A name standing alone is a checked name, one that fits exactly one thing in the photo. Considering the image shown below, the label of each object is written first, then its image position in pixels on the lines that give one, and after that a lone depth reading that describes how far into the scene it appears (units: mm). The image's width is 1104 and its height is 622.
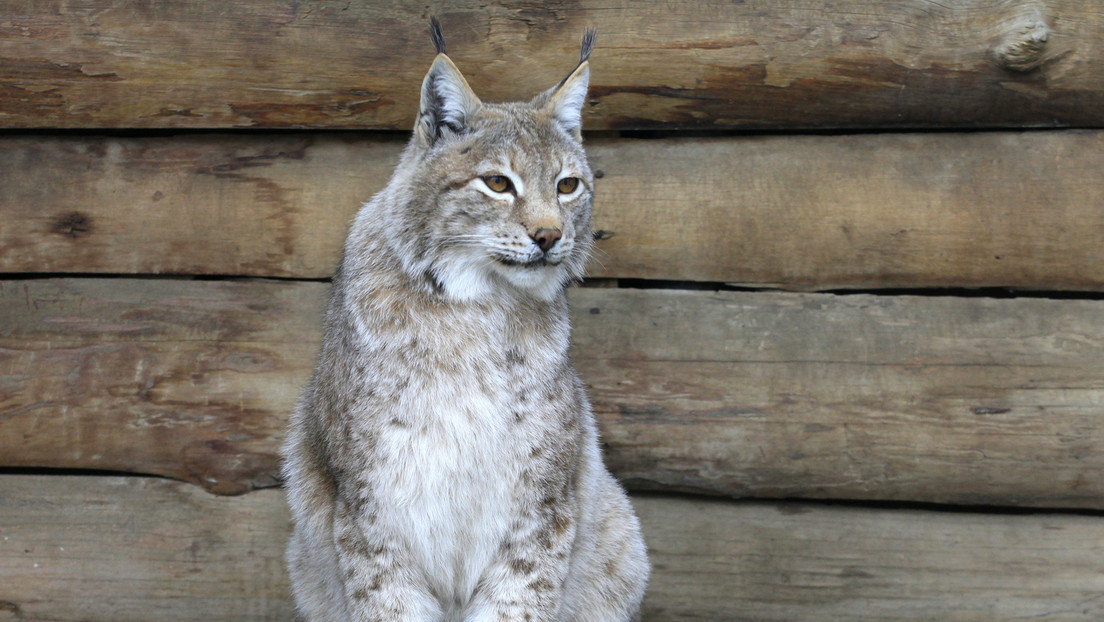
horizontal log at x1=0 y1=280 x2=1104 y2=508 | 7090
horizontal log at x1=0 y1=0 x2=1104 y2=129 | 7027
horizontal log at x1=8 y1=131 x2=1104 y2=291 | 7172
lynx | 5320
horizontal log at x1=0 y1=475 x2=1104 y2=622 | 7250
